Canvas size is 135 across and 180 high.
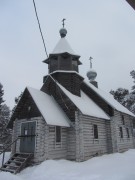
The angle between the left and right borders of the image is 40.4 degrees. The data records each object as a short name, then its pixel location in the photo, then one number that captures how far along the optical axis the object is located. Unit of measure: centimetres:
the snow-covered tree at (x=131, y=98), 2766
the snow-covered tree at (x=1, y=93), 3566
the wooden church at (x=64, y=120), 1383
